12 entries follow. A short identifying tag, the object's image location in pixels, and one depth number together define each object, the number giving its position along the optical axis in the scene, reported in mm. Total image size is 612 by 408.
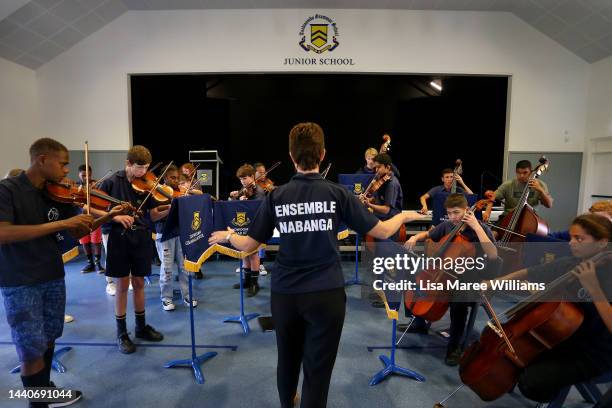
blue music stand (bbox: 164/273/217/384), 2570
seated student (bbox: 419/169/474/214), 4759
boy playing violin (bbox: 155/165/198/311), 3781
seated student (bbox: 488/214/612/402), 1732
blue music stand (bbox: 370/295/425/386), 2525
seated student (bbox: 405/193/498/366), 2602
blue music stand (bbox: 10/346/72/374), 2615
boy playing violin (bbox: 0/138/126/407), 1822
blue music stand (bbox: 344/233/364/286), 4803
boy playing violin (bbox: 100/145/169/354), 2740
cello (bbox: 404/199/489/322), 2551
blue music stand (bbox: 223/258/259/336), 3408
